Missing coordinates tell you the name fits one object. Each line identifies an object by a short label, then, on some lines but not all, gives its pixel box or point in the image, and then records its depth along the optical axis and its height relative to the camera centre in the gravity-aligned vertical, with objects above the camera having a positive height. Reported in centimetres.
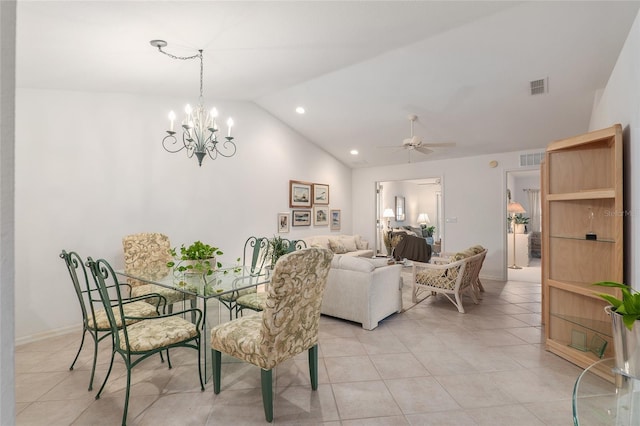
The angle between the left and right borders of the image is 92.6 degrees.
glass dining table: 234 -58
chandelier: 283 +91
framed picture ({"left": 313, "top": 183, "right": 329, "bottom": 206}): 698 +46
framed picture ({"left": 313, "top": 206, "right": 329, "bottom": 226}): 698 -6
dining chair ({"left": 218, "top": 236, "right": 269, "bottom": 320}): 302 -86
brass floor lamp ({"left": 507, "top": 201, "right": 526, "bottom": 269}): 784 +7
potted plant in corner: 106 -42
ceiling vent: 393 +166
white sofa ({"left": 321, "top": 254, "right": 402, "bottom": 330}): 355 -93
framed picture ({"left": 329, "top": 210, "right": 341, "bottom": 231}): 753 -16
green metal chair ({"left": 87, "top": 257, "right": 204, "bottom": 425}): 196 -85
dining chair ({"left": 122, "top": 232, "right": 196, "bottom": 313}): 311 -55
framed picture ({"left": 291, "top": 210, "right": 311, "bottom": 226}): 643 -10
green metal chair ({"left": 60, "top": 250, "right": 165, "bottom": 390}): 228 -86
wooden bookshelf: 261 -27
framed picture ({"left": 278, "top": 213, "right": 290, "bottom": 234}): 608 -19
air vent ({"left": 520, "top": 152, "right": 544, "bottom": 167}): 570 +103
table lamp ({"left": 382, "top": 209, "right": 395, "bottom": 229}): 972 -2
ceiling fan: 446 +103
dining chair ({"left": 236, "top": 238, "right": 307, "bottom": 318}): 298 -87
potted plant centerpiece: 274 -44
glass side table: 108 -70
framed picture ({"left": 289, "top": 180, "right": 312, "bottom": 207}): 633 +42
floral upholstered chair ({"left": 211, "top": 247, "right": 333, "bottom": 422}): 179 -73
